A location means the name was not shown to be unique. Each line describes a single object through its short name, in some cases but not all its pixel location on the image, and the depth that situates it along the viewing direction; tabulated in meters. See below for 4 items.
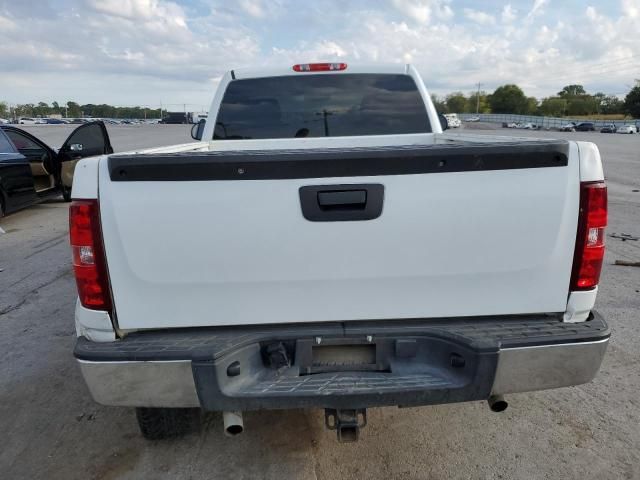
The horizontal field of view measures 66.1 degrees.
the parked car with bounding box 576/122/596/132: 71.38
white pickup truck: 2.03
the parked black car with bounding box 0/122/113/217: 8.60
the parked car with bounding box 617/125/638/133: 62.28
